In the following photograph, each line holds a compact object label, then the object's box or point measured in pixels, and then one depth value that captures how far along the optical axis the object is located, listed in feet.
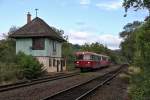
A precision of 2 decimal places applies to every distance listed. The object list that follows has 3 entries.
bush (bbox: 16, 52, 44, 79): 68.83
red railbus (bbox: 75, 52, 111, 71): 98.68
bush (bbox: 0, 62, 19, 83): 61.19
